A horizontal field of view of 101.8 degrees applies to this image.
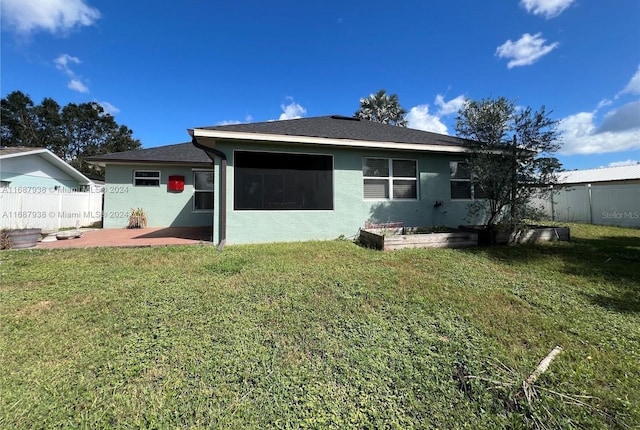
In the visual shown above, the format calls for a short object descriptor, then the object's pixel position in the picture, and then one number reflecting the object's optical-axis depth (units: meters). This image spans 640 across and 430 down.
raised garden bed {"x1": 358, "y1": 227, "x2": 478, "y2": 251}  6.13
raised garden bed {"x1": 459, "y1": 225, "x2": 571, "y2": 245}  6.85
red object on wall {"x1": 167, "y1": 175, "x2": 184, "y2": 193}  10.48
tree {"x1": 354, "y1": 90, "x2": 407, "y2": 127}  21.58
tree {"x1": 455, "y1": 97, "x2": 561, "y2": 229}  6.49
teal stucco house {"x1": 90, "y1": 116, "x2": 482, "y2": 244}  6.70
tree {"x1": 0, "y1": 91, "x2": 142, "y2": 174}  31.91
